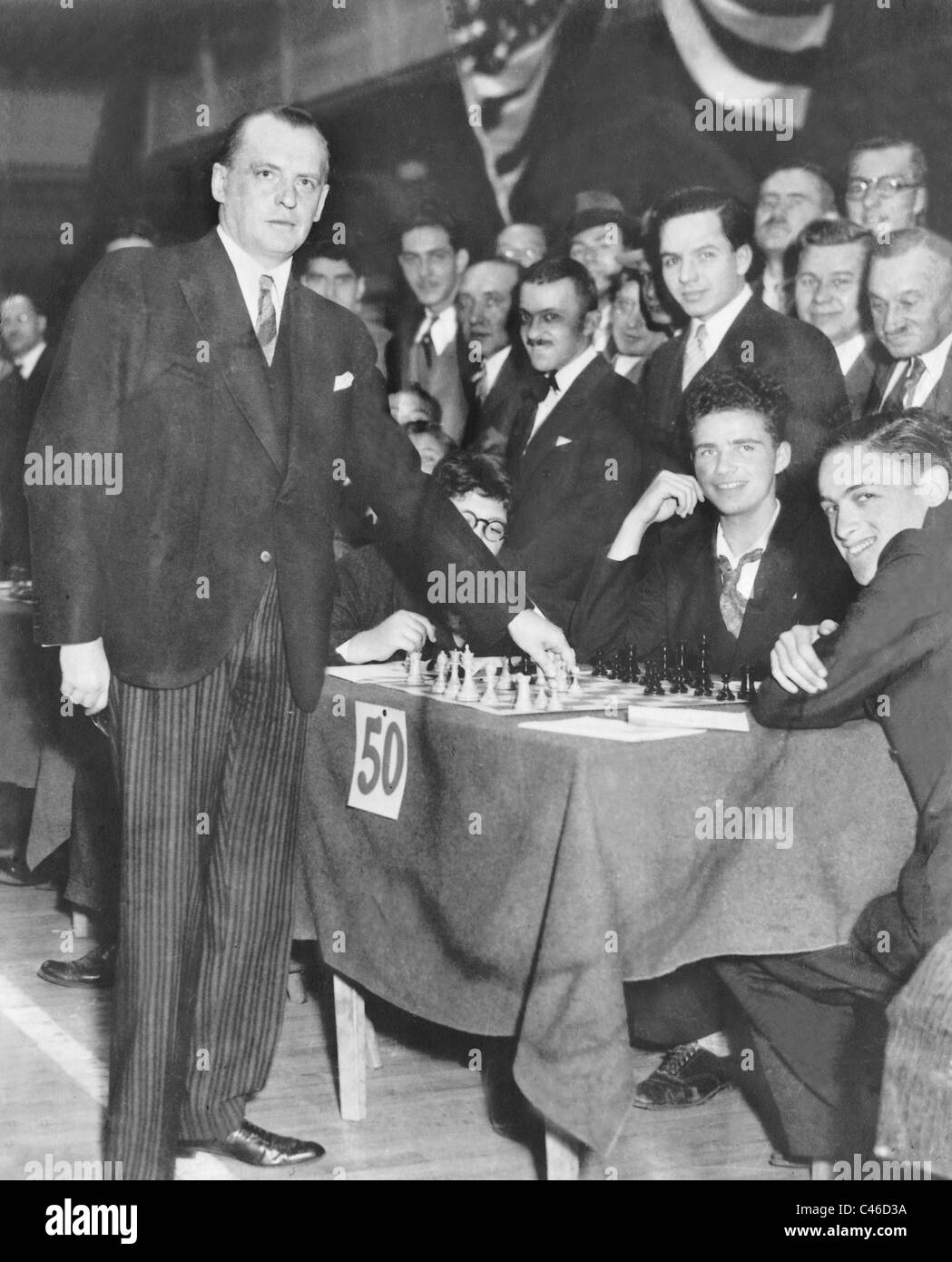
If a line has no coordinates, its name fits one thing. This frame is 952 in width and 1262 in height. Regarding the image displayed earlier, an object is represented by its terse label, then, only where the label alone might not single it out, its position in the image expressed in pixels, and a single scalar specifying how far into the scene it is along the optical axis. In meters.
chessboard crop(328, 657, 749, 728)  2.71
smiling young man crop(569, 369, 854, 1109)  3.03
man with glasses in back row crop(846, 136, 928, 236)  3.12
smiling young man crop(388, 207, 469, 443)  3.41
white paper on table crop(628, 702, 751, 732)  2.59
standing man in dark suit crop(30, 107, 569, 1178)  2.69
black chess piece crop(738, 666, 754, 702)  2.78
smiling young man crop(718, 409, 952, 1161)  2.62
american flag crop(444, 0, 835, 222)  3.15
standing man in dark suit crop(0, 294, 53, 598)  3.17
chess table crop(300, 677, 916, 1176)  2.39
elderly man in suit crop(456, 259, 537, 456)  3.59
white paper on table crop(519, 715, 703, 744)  2.48
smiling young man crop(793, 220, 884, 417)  3.22
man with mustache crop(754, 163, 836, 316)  3.21
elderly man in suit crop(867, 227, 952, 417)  3.11
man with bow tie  3.34
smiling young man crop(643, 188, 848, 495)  3.26
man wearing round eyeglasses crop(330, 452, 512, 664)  3.26
